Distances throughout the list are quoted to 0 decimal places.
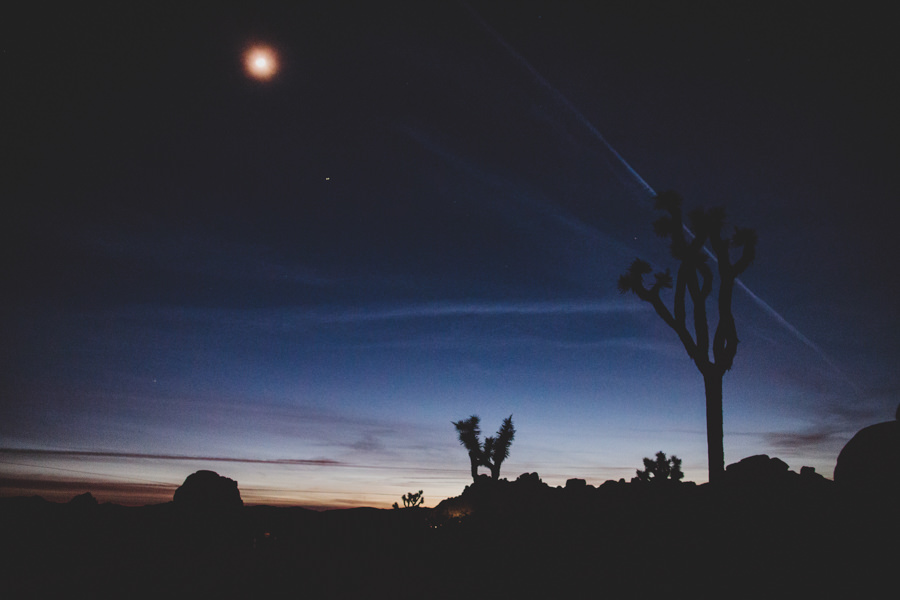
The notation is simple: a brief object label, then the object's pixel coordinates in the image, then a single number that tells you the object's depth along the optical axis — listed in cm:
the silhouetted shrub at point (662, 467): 2727
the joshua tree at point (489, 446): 2088
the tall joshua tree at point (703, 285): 1184
